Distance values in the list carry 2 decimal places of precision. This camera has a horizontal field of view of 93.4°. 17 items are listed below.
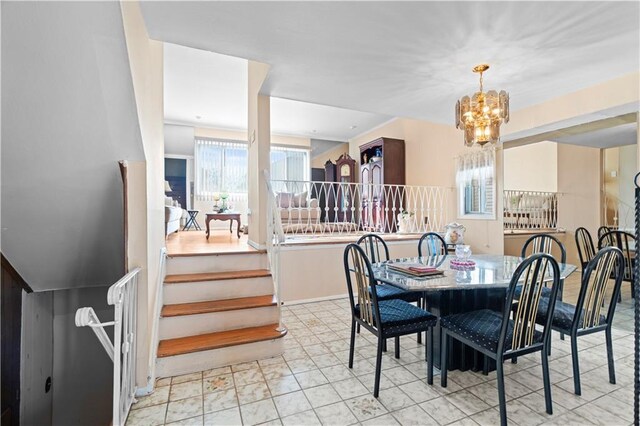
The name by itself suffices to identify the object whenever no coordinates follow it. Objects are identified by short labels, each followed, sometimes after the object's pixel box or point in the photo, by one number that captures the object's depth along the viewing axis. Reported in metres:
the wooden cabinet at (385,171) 6.31
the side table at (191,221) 6.91
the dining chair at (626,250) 3.40
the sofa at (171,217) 4.18
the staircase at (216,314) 2.26
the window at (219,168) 7.25
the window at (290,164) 8.12
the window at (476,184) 4.46
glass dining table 1.89
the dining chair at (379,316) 1.92
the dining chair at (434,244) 3.30
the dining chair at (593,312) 1.90
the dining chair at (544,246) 2.80
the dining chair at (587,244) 3.89
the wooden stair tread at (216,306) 2.42
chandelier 2.67
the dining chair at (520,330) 1.61
